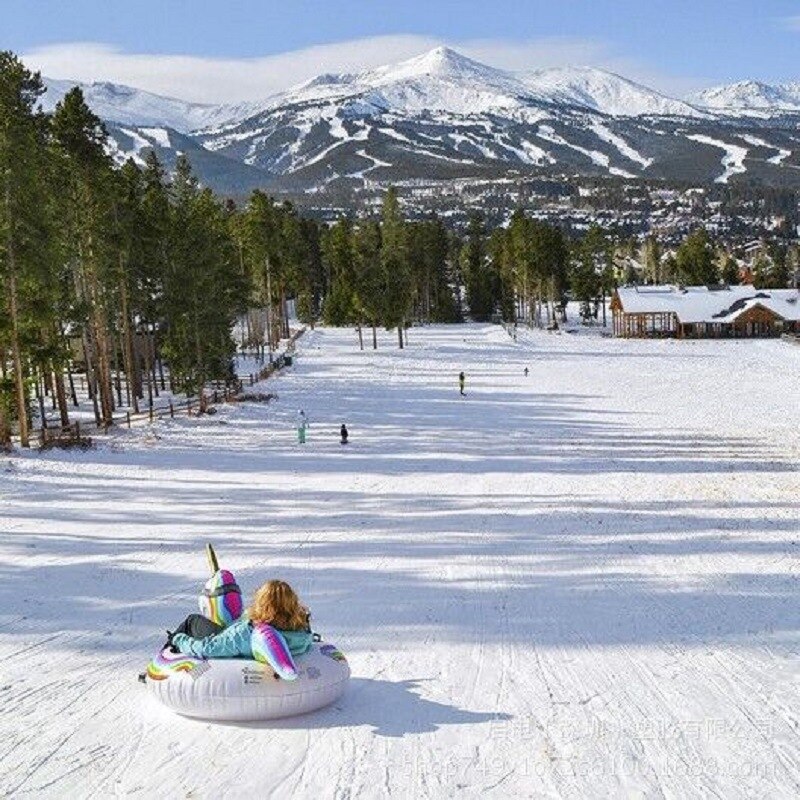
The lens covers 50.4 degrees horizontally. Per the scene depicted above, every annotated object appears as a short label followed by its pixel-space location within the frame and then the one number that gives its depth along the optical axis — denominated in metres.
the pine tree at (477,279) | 107.19
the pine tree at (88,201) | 32.09
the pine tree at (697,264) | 112.81
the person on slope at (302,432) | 31.12
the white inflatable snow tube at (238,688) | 8.77
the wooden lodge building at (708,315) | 92.62
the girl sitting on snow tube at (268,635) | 8.74
